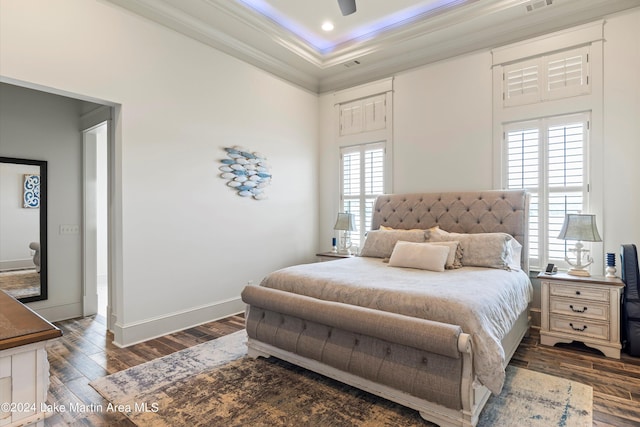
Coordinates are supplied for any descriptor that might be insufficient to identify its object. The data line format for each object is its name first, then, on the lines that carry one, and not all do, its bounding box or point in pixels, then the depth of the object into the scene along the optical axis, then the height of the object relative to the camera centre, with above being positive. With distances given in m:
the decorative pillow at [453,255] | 3.33 -0.46
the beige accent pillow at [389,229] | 4.27 -0.25
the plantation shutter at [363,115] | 4.98 +1.43
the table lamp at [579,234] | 3.20 -0.24
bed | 1.91 -0.73
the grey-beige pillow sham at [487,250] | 3.30 -0.41
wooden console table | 0.99 -0.49
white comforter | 1.94 -0.60
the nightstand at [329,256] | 4.85 -0.68
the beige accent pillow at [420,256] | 3.22 -0.46
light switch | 4.08 -0.24
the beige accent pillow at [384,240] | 3.86 -0.37
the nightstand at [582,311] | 2.99 -0.94
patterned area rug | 2.09 -1.30
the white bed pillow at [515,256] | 3.41 -0.49
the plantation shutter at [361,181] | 5.07 +0.43
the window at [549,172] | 3.56 +0.40
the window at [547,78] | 3.54 +1.44
